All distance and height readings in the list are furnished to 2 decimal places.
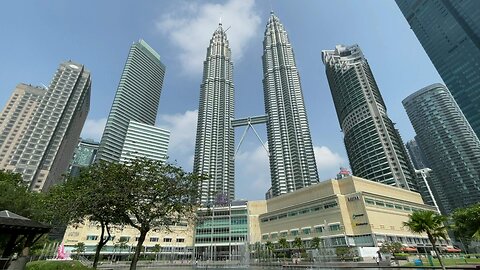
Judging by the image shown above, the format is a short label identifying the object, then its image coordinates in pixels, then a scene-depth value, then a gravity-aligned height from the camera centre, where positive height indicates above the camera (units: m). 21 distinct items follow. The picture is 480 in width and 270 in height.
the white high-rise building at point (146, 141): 175.00 +80.26
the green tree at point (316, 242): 73.16 +6.00
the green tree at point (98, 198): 22.64 +5.72
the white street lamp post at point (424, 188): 136.38 +36.99
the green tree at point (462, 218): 44.24 +7.40
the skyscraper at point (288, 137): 165.38 +78.77
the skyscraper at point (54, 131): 132.88 +73.58
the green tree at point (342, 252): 62.74 +2.87
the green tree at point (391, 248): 62.23 +3.44
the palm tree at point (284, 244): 79.54 +6.12
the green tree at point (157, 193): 23.61 +6.41
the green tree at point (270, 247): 85.44 +5.76
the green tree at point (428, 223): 28.05 +4.01
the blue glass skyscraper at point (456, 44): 122.12 +98.20
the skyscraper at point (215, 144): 172.38 +77.41
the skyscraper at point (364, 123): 127.00 +70.56
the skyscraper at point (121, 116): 166.38 +97.61
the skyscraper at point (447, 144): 162.00 +71.31
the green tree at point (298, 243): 74.78 +5.88
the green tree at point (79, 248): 85.97 +6.72
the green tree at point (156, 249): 92.65 +6.21
